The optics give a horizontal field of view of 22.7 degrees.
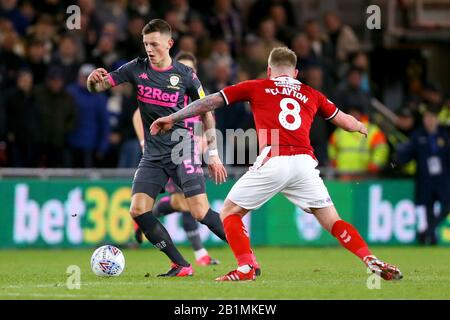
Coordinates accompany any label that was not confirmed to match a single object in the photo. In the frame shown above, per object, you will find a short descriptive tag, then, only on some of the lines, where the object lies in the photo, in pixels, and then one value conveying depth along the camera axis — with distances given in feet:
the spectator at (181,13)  65.41
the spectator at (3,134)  56.59
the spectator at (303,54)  65.10
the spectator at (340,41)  69.21
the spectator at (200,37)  64.90
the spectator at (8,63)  59.16
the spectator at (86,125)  58.44
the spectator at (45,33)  61.36
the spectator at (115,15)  65.41
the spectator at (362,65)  65.67
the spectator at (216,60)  62.44
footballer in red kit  34.14
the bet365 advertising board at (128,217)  55.62
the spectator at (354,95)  62.90
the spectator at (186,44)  60.80
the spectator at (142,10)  64.69
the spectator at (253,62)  64.80
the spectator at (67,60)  59.31
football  36.88
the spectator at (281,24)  68.49
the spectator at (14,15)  62.85
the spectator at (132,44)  61.93
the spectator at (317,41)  68.13
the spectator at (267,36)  65.82
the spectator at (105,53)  60.44
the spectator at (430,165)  60.64
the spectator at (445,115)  65.51
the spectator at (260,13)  70.70
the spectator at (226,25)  67.92
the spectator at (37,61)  59.88
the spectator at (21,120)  57.11
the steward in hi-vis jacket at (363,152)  62.28
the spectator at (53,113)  57.36
